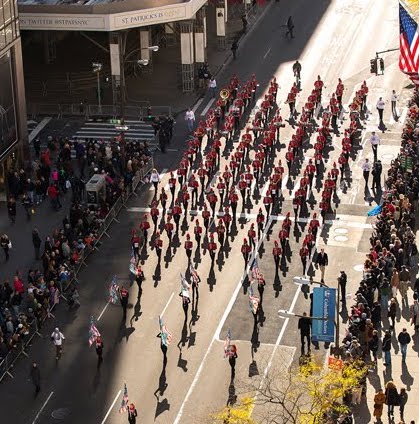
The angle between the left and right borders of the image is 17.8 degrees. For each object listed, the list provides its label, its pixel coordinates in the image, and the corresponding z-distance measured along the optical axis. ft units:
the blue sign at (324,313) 160.97
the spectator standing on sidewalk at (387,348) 168.66
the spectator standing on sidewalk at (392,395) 156.04
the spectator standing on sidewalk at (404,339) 170.40
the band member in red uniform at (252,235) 201.67
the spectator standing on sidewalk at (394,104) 264.31
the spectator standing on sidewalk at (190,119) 260.09
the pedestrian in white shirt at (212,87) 280.51
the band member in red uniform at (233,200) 213.46
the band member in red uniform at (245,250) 197.57
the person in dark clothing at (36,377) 168.72
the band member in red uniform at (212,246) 199.21
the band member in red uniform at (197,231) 204.13
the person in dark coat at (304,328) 173.34
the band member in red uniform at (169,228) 207.21
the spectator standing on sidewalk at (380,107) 258.37
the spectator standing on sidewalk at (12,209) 220.84
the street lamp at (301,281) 156.15
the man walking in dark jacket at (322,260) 194.08
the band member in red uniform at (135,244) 202.18
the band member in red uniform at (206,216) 209.56
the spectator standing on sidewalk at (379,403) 156.46
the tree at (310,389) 142.51
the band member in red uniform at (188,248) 199.52
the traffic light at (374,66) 245.04
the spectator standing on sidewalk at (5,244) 206.02
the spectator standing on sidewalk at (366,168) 226.38
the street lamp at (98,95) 274.36
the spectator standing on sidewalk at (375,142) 238.07
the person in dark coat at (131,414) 158.71
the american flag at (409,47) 235.81
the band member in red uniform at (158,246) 201.46
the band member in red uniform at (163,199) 217.83
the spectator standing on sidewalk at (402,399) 156.15
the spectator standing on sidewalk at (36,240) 204.61
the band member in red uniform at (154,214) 212.35
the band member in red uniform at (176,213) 210.79
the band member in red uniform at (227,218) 207.51
